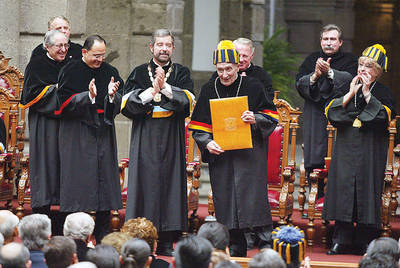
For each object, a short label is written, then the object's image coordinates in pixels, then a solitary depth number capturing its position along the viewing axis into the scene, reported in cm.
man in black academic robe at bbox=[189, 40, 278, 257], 1596
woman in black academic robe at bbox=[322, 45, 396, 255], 1672
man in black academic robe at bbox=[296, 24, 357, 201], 1873
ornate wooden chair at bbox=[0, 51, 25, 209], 1861
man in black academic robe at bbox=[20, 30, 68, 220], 1737
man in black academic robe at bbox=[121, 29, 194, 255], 1645
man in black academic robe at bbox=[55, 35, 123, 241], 1702
